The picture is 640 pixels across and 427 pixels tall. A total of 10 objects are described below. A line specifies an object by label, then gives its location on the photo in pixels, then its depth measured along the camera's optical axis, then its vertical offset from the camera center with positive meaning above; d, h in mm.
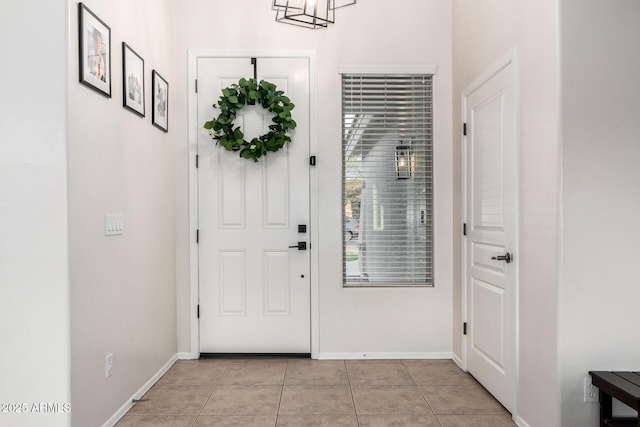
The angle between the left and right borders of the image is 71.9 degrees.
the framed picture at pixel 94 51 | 2201 +841
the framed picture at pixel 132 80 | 2727 +837
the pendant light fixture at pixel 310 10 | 3613 +1662
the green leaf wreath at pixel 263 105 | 3559 +741
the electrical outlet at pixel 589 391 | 2111 -878
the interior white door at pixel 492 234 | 2650 -172
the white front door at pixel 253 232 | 3684 -193
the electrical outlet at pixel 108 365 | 2438 -870
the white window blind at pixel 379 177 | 3729 +266
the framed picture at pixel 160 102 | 3213 +819
